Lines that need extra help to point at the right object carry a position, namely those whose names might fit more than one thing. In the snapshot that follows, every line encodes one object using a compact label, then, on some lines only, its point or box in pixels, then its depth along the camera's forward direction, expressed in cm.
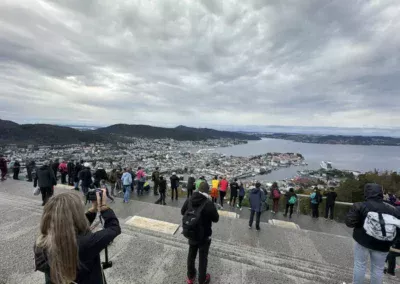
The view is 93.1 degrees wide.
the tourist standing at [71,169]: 898
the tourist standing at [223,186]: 758
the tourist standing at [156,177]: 814
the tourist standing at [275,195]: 740
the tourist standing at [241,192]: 785
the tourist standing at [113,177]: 847
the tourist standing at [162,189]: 765
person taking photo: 127
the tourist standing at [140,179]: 848
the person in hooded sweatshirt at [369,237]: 246
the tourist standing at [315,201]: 729
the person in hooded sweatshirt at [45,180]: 562
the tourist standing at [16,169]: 944
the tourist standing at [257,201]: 512
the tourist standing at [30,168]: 937
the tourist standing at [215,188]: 766
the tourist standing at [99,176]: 702
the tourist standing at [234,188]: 786
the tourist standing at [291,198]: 712
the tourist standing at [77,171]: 820
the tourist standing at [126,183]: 693
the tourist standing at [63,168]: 926
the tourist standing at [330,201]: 712
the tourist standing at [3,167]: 872
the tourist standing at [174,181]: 811
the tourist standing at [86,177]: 700
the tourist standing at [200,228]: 262
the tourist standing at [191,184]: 769
